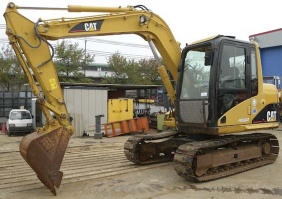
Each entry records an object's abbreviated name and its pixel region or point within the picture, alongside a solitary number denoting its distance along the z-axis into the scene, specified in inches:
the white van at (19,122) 770.4
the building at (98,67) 3231.8
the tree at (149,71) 1715.1
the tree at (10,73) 1363.2
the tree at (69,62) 1439.5
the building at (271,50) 1050.7
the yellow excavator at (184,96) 252.4
